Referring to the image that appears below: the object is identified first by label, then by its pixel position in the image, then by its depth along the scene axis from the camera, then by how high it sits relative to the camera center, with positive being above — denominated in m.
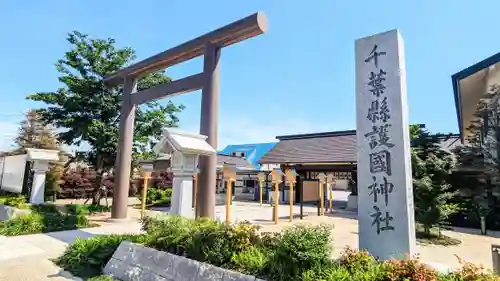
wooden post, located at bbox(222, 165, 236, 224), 7.73 +0.06
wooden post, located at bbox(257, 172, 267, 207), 17.20 +0.12
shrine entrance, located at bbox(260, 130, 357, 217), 15.84 +1.37
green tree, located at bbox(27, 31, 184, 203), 11.57 +2.74
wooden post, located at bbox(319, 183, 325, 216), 13.02 -0.83
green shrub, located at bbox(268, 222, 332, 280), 3.48 -0.86
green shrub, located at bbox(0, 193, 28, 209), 9.27 -0.91
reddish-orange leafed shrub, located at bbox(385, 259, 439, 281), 2.94 -0.90
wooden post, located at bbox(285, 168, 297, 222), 10.93 +0.05
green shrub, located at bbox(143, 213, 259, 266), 4.15 -0.90
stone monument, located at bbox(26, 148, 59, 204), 9.96 +0.14
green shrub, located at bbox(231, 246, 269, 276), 3.68 -1.04
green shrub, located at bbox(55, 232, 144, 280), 5.05 -1.41
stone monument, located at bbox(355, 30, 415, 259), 4.09 +0.45
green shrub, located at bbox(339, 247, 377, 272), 3.48 -0.95
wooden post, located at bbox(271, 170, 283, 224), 10.45 -0.06
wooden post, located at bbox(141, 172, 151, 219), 9.78 +0.02
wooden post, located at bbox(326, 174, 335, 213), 14.03 -0.01
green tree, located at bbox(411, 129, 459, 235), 7.91 +0.09
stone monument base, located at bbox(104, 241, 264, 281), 3.85 -1.29
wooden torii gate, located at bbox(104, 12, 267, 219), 6.97 +2.53
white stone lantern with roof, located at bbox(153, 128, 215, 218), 5.51 +0.22
